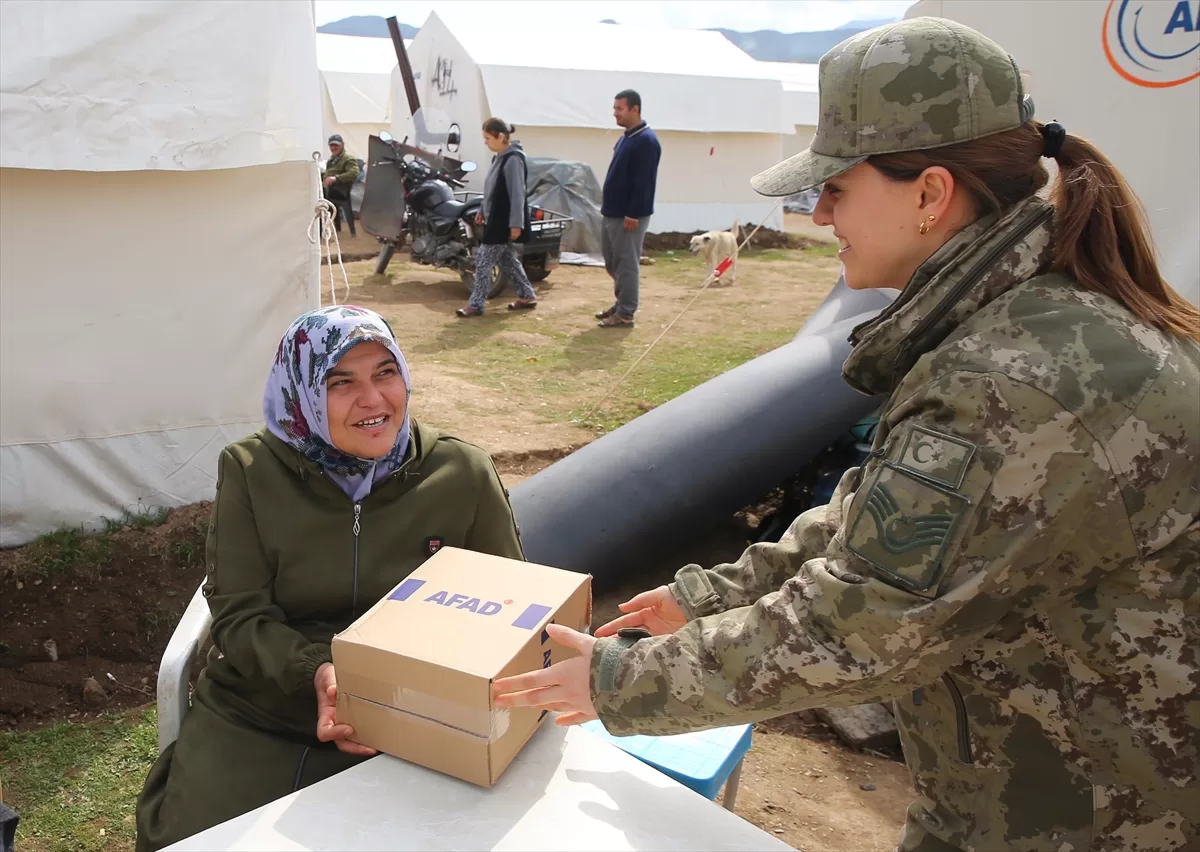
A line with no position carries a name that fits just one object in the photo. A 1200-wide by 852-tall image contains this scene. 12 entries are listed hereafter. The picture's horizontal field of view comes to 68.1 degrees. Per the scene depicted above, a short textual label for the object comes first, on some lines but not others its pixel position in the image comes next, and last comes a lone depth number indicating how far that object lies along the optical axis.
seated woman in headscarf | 1.81
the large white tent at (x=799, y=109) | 19.67
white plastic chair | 1.88
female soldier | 1.09
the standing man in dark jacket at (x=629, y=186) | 8.24
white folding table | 1.34
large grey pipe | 3.79
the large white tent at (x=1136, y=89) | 4.17
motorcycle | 10.43
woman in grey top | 8.85
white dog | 12.06
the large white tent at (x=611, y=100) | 14.49
